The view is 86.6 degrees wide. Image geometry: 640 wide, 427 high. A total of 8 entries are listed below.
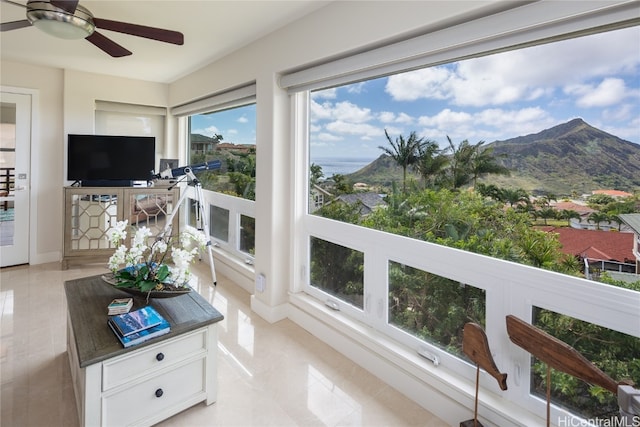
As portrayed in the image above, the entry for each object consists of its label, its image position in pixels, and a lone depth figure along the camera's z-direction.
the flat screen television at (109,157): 3.99
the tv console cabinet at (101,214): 3.92
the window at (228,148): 3.53
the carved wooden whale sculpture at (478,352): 1.41
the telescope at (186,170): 3.43
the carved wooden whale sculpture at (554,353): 1.13
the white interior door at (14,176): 3.86
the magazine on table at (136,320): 1.54
